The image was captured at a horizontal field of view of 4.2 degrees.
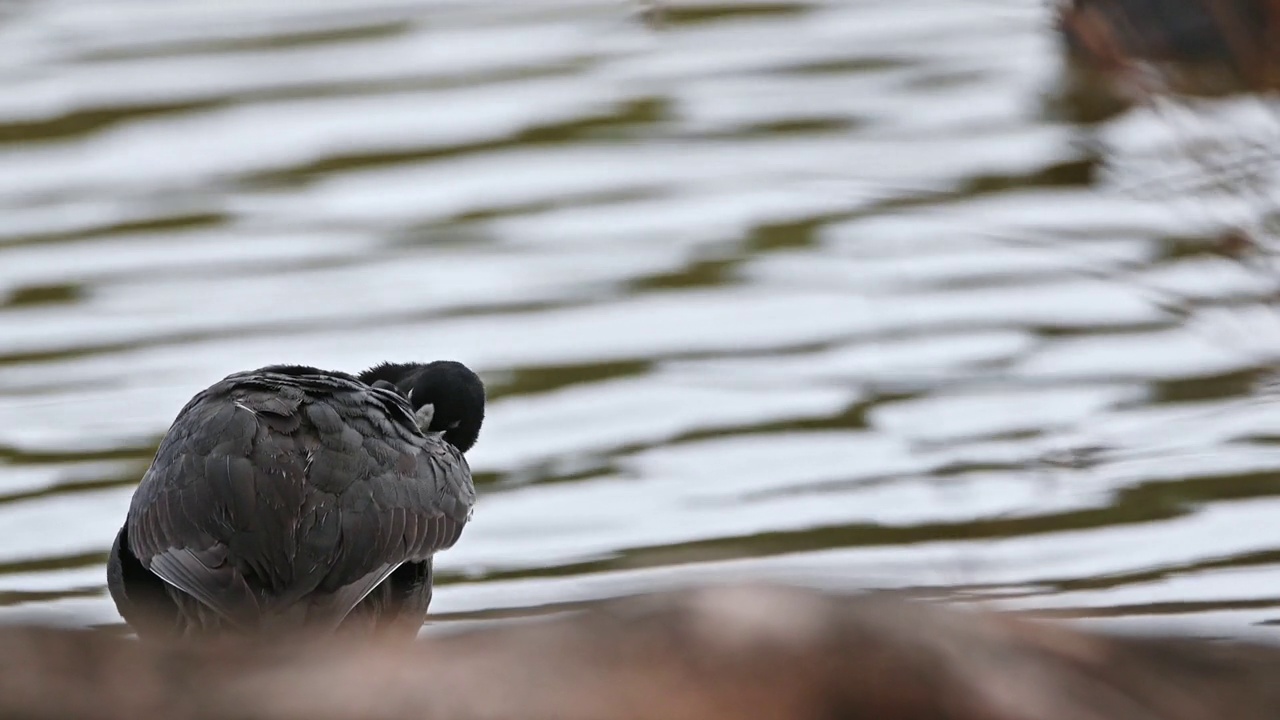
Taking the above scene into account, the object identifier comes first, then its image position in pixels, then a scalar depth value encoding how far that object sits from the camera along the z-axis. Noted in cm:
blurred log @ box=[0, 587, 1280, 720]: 481
